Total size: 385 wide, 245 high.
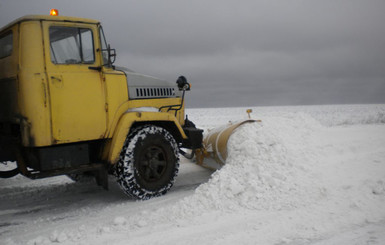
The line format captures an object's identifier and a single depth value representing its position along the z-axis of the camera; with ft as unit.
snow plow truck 12.56
